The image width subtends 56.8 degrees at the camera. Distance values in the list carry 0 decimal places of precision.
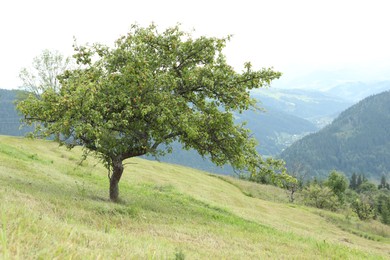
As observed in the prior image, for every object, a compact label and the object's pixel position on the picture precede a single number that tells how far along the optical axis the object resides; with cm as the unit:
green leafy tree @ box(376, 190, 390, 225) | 9181
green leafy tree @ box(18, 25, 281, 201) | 1811
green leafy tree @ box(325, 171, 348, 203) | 11069
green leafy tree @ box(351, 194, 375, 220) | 7419
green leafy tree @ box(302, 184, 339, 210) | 8431
